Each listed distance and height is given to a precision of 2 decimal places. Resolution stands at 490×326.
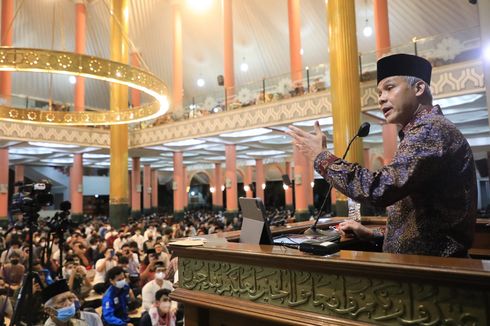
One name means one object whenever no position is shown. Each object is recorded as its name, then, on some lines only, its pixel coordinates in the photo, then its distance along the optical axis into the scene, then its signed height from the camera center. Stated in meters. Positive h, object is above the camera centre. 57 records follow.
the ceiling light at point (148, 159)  18.57 +2.04
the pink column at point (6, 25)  12.02 +5.65
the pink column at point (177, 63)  15.67 +5.50
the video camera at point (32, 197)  3.84 +0.07
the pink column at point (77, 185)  14.80 +0.68
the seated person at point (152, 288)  4.47 -1.02
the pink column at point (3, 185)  12.40 +0.65
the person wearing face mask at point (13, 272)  5.67 -0.99
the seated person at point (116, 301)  4.40 -1.17
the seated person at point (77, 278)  5.38 -1.07
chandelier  4.71 +1.73
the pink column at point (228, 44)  13.64 +5.45
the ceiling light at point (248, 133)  11.39 +1.94
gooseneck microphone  1.67 +0.27
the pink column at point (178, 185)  14.65 +0.54
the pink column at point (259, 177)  18.81 +0.98
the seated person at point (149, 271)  5.59 -1.03
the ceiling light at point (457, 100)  7.91 +1.94
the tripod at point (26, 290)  3.21 -0.73
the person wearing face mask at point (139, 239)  8.66 -0.86
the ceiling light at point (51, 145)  12.53 +1.98
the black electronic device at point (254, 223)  1.64 -0.11
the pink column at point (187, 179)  23.57 +1.26
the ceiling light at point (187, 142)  12.99 +1.96
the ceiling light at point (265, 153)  17.17 +2.01
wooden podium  1.03 -0.30
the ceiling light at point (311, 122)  9.84 +1.89
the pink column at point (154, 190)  22.91 +0.63
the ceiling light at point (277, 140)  13.37 +2.00
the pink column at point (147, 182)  21.03 +1.01
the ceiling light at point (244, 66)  20.54 +6.94
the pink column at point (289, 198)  17.77 -0.10
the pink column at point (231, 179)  13.23 +0.64
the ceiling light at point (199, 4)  17.81 +8.99
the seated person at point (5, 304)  4.40 -1.15
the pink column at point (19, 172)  19.62 +1.65
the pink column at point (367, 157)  15.61 +1.47
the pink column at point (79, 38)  14.45 +6.12
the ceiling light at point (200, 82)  22.22 +6.67
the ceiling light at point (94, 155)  16.33 +2.04
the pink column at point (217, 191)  19.77 +0.36
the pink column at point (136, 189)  16.67 +0.51
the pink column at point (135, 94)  18.06 +5.06
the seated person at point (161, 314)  3.92 -1.15
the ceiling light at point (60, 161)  18.70 +2.13
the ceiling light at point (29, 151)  14.59 +2.10
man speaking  1.26 +0.06
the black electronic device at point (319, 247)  1.28 -0.17
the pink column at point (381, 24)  10.42 +4.60
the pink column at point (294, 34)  12.54 +5.34
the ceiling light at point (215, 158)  18.88 +2.00
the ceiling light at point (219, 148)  14.73 +1.97
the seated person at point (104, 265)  6.32 -1.03
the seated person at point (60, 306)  2.95 -0.79
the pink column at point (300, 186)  11.71 +0.29
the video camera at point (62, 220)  4.37 -0.19
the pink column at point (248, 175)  21.54 +1.24
